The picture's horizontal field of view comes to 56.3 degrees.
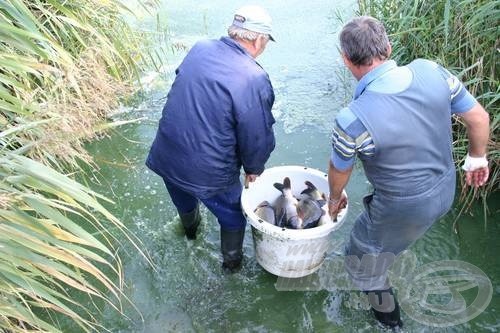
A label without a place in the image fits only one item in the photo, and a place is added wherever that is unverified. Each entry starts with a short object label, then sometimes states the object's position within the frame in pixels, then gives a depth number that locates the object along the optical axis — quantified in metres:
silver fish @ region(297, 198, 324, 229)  2.90
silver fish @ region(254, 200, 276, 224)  2.99
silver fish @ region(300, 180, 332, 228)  2.86
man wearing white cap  2.46
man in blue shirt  2.06
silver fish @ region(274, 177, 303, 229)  2.96
